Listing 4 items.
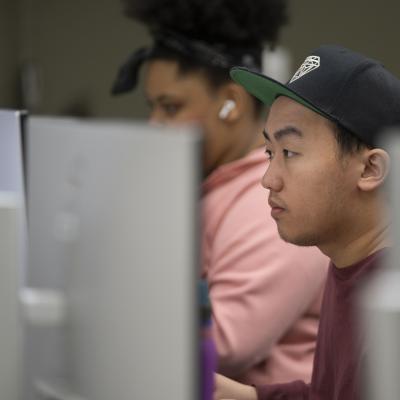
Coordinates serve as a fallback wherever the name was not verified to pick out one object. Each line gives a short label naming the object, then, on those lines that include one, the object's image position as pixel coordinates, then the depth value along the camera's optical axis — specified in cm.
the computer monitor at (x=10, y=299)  264
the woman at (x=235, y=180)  335
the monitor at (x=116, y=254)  250
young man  295
